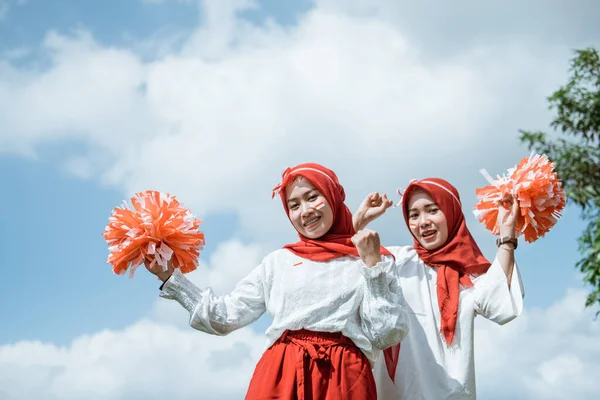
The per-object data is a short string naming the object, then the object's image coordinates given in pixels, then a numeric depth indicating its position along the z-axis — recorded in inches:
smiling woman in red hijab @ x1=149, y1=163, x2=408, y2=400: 128.7
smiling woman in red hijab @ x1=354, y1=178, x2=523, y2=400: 145.6
